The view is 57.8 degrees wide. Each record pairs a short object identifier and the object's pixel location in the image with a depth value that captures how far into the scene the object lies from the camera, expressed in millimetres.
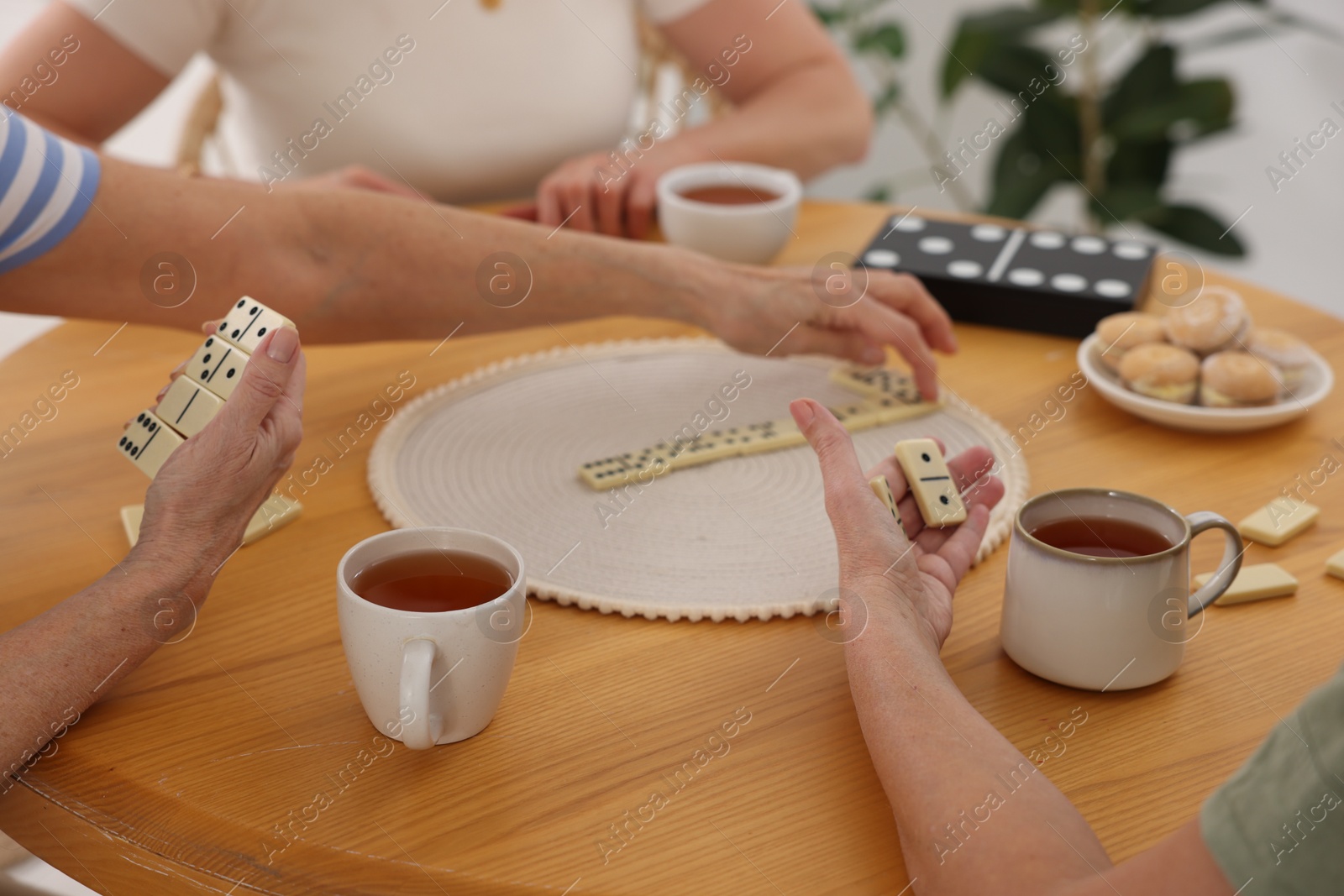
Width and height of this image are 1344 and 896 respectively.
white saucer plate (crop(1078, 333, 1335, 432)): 1062
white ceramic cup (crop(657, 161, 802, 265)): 1376
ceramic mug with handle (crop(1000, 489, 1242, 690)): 737
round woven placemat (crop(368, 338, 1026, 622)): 867
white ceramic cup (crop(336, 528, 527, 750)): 671
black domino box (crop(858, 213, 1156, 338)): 1250
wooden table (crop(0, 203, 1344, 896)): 646
